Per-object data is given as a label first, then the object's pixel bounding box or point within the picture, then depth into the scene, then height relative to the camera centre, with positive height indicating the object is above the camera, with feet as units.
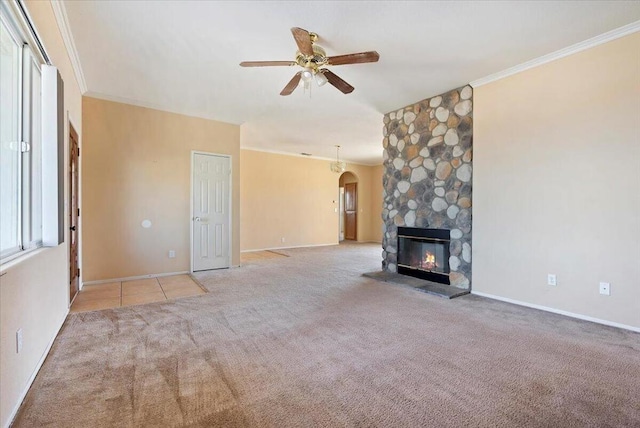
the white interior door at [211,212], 16.51 -0.06
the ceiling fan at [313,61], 8.07 +4.45
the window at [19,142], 5.55 +1.43
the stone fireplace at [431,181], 12.92 +1.48
